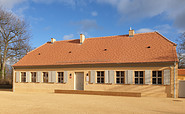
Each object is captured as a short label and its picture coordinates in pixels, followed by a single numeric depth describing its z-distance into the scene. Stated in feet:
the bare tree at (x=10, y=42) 100.58
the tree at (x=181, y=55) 101.11
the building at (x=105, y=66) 54.85
